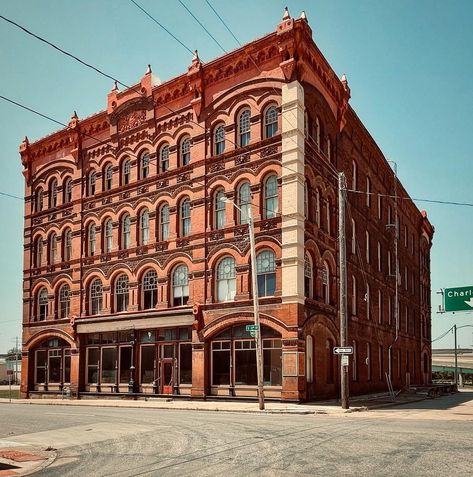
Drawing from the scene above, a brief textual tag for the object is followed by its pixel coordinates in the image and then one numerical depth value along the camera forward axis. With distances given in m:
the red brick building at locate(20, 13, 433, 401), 30.17
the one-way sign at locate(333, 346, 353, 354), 25.73
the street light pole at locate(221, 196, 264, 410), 26.55
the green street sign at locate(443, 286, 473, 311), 31.52
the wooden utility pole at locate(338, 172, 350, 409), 25.62
